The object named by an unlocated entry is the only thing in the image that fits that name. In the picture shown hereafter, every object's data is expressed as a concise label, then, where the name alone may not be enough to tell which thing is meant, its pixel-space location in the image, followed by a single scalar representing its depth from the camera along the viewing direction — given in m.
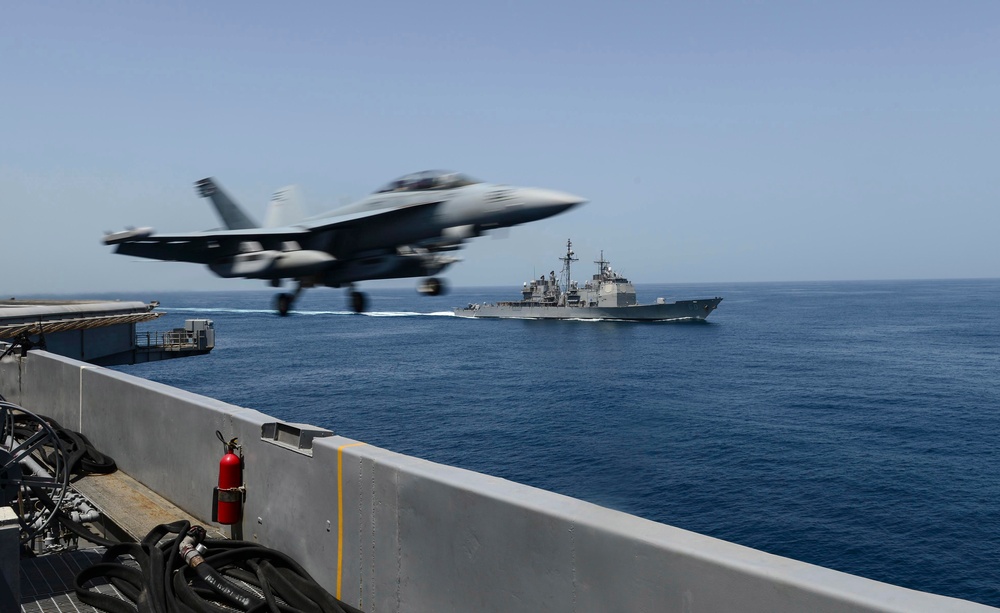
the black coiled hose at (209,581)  8.23
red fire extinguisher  10.61
